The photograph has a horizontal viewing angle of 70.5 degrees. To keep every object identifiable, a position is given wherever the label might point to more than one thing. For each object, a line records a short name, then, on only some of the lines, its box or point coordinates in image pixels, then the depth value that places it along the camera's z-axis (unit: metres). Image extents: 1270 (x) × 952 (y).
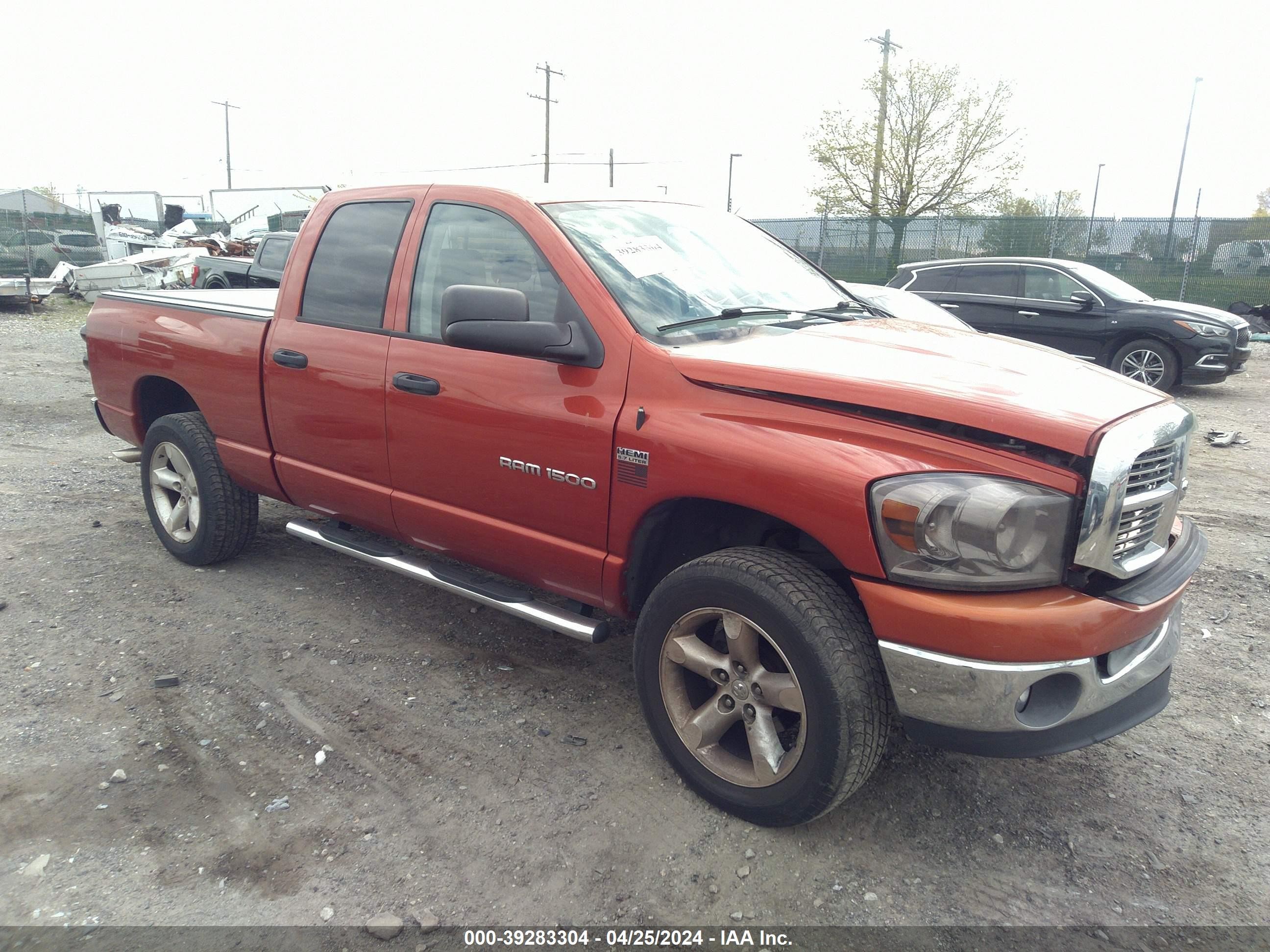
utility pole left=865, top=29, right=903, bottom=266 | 30.69
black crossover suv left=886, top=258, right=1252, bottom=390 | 10.46
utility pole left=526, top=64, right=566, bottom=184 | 43.88
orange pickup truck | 2.28
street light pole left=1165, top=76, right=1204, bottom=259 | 19.17
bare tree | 30.61
